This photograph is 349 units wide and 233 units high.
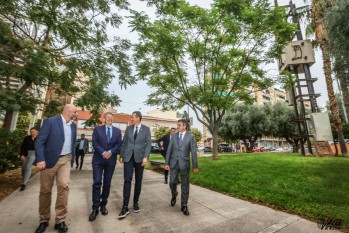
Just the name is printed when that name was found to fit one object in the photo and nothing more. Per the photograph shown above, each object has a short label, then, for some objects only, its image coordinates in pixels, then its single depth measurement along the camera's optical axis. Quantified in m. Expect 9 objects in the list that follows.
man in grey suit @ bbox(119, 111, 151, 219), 4.15
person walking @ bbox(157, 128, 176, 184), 8.03
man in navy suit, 3.91
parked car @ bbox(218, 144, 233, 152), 49.91
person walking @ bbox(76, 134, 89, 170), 11.67
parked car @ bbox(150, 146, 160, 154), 35.38
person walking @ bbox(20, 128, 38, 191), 6.27
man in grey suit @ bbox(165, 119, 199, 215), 4.41
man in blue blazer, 3.24
